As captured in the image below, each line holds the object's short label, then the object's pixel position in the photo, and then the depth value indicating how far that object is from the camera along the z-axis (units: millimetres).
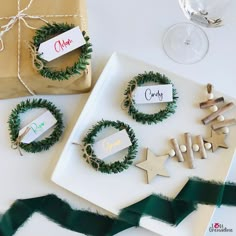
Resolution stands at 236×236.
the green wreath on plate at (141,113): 713
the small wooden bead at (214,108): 713
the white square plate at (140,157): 683
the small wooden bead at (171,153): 698
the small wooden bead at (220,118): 708
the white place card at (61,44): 656
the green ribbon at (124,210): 671
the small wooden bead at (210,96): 718
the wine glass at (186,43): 766
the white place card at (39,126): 707
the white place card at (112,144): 693
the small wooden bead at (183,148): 699
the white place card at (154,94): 717
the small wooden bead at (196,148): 699
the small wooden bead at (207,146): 700
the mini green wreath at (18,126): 707
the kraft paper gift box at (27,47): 667
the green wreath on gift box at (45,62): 652
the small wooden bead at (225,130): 703
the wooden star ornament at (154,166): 691
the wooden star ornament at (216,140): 700
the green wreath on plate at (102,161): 687
